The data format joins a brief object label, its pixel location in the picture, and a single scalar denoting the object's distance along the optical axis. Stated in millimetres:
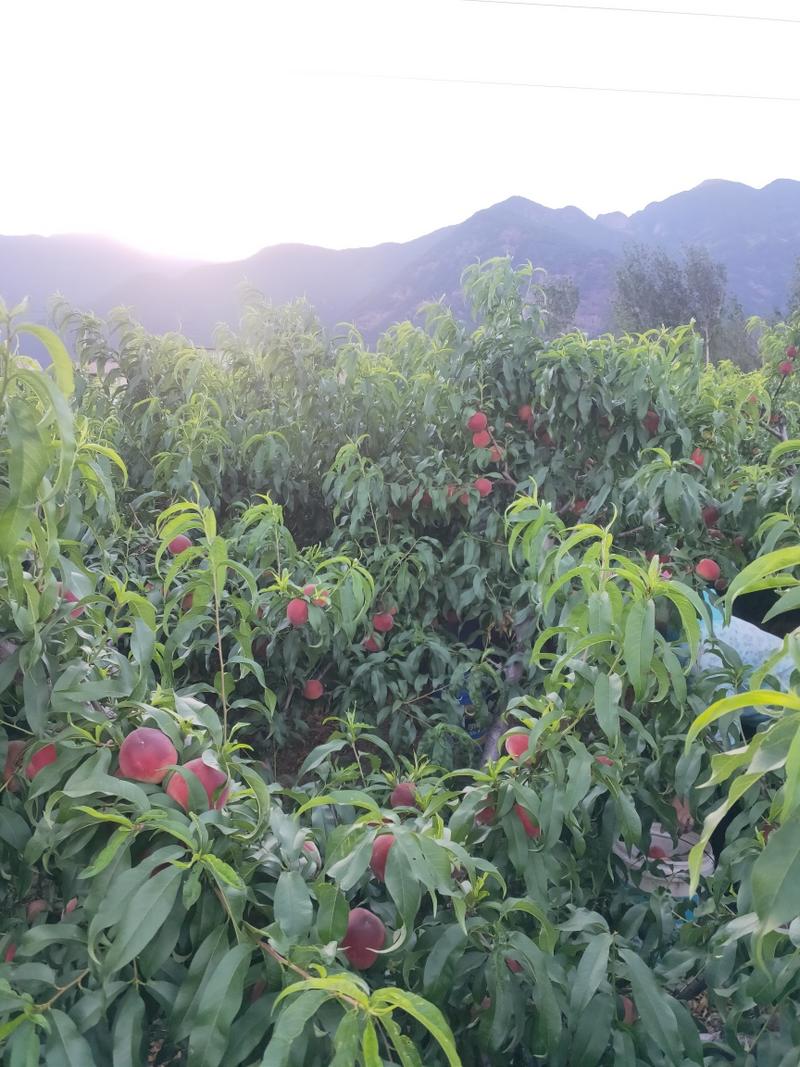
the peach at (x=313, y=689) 2332
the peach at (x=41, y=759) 854
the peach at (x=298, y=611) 1880
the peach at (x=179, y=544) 2188
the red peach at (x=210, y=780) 854
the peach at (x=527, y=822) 1062
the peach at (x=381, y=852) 943
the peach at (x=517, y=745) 1165
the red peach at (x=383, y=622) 2464
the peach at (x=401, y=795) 1331
